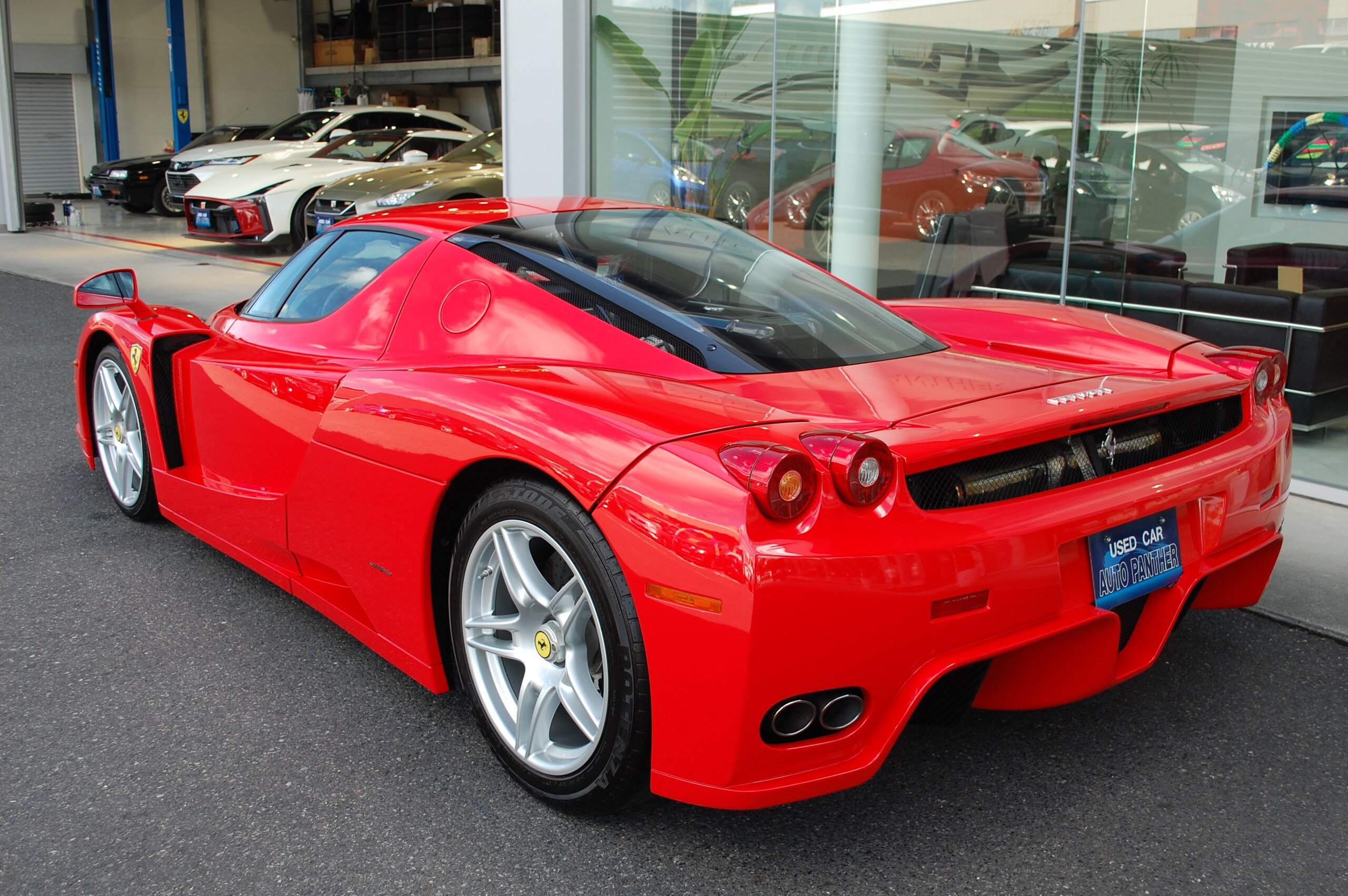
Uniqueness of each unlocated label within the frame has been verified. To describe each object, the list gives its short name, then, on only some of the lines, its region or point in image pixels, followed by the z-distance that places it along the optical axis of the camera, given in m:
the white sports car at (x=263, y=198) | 12.93
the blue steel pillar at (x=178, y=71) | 25.42
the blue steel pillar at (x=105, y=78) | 26.61
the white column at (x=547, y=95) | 8.41
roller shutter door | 26.86
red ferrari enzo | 1.97
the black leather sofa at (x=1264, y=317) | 5.19
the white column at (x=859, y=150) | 7.04
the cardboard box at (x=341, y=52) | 27.83
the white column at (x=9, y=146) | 16.44
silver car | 11.49
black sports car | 19.27
